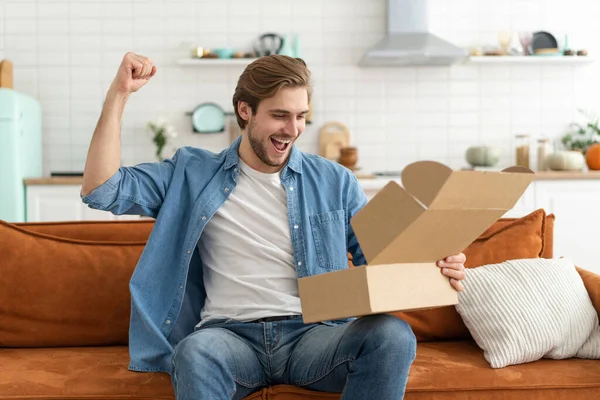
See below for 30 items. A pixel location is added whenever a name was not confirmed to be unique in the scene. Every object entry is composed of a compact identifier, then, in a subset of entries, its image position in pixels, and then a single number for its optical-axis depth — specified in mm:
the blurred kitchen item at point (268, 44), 5480
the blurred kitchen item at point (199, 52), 5391
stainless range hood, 5145
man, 2041
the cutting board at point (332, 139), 5523
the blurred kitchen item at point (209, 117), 5496
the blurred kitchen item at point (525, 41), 5449
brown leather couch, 2082
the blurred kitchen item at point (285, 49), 5410
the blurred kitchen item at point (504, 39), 5395
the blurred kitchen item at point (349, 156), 5199
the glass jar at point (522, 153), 5344
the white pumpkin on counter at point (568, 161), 5047
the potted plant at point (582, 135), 5422
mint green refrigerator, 4758
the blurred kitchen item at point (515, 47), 5457
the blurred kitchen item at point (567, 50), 5414
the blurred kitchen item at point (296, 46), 5461
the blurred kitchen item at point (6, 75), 5113
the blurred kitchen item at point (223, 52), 5379
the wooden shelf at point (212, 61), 5348
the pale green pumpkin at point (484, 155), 5211
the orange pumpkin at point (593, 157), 5145
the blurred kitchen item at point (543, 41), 5480
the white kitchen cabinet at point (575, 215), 4910
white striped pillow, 2189
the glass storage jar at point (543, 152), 5281
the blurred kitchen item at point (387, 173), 5250
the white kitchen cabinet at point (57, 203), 4863
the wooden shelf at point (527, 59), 5371
